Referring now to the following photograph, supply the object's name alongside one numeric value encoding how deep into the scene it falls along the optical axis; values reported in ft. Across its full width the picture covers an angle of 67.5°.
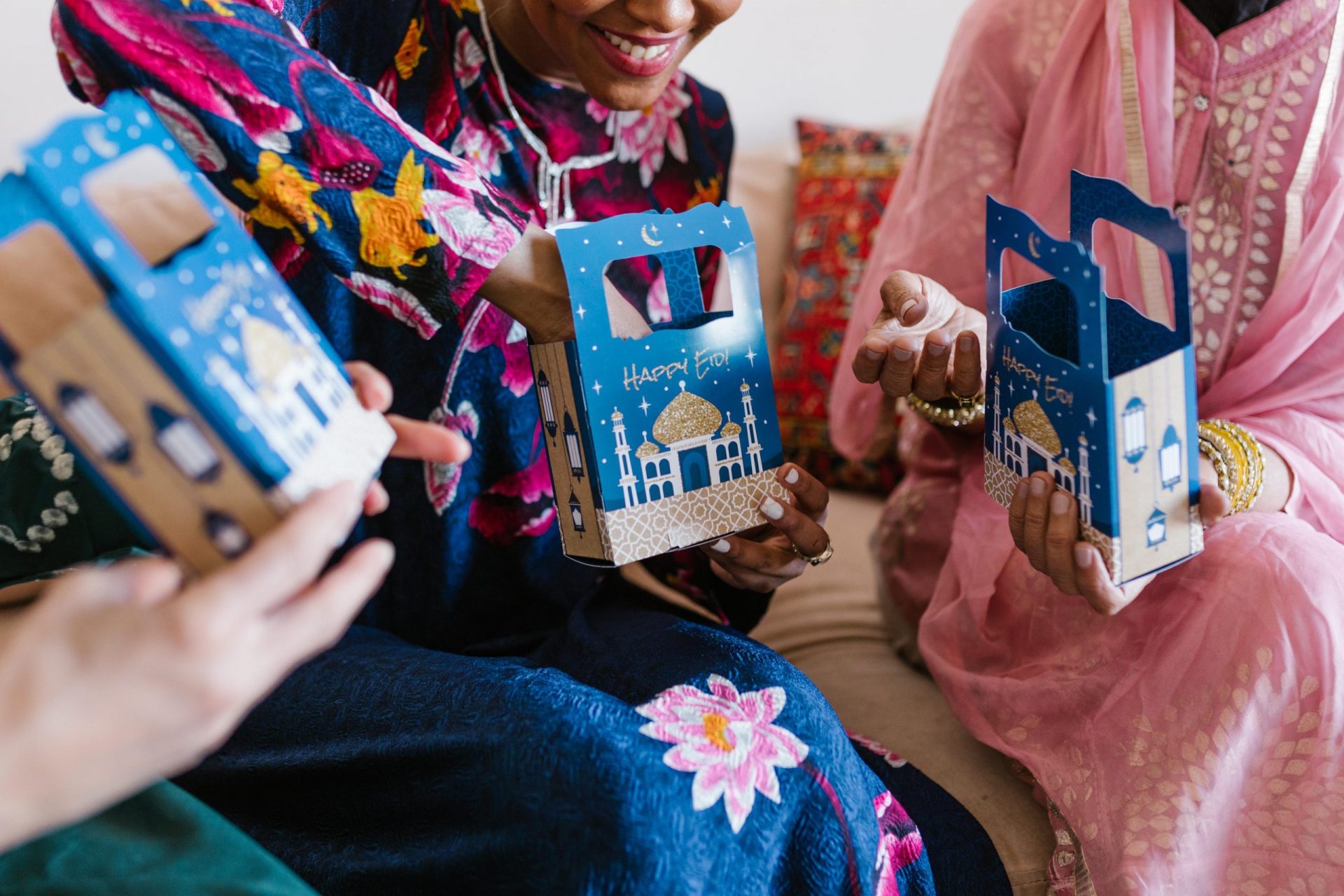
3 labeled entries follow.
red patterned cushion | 4.69
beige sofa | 2.73
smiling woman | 1.96
